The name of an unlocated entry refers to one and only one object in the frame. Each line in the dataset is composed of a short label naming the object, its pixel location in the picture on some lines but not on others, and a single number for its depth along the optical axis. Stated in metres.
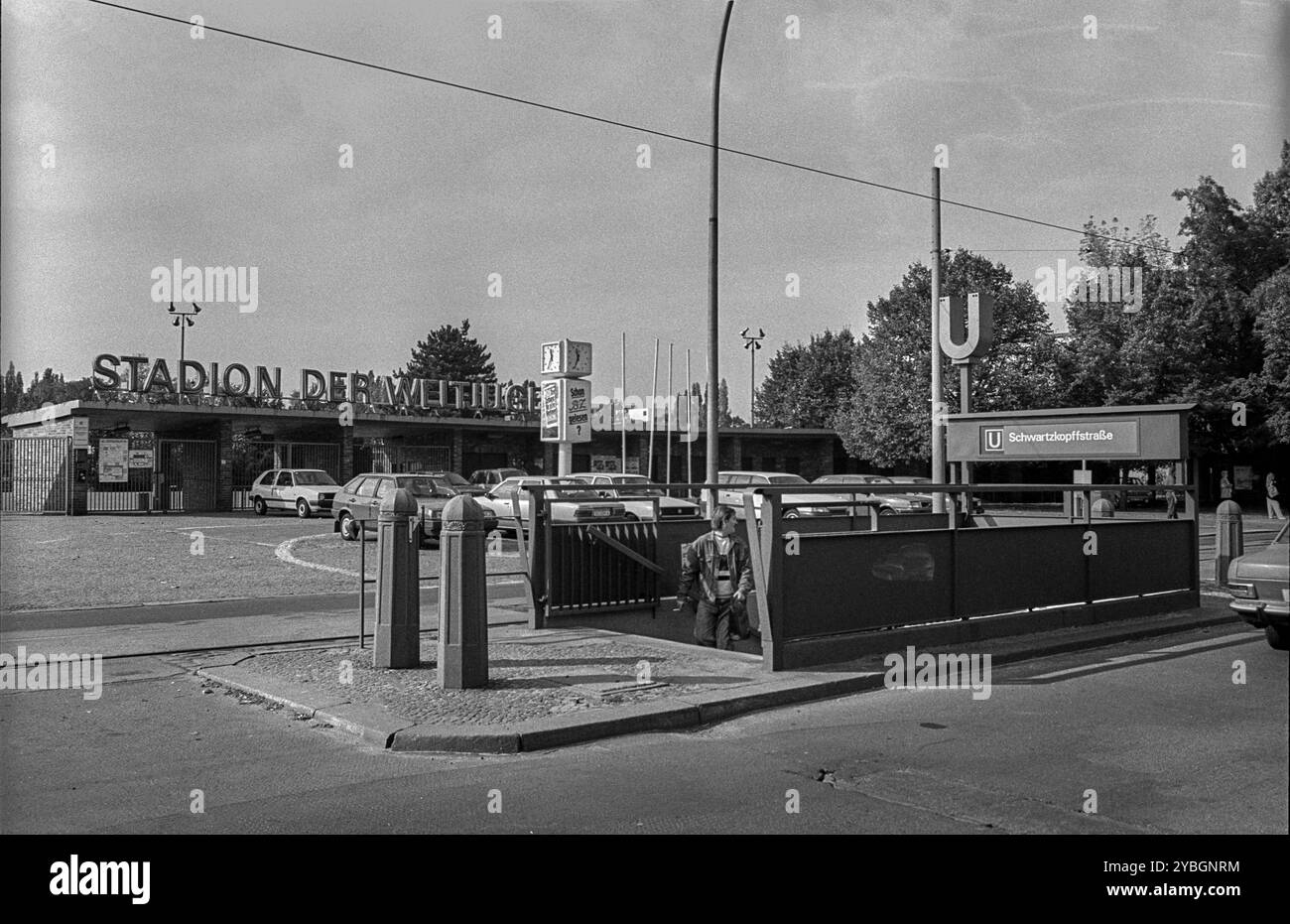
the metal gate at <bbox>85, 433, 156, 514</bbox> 35.84
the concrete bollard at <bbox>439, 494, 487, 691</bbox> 8.62
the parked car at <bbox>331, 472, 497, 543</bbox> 24.64
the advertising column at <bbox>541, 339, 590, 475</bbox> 22.56
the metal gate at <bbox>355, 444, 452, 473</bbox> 43.88
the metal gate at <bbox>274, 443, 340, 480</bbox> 41.72
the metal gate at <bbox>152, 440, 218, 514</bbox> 37.41
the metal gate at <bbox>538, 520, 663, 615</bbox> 12.41
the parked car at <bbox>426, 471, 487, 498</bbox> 27.93
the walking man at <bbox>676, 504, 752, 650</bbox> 10.82
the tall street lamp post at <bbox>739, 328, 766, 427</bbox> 83.62
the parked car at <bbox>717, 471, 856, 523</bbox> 24.77
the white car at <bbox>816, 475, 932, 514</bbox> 27.38
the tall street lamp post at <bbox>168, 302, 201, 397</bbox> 55.29
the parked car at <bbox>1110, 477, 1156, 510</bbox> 13.51
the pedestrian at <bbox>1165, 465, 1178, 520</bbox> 14.84
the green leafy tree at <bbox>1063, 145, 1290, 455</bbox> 36.00
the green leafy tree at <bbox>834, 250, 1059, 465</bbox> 46.00
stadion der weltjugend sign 37.62
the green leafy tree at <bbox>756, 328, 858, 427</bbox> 83.25
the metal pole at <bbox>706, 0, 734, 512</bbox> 18.95
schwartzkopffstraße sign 13.02
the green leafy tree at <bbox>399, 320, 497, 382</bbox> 101.25
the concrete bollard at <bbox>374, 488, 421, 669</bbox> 9.52
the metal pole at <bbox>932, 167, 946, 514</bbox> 22.16
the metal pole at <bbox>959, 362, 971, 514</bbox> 16.86
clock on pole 22.53
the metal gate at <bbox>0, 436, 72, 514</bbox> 34.34
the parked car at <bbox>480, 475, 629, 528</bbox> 19.81
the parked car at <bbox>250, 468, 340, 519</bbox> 34.34
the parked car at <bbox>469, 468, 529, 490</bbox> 37.69
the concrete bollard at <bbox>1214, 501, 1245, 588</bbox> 17.67
